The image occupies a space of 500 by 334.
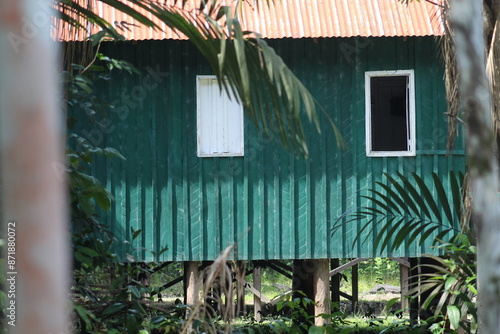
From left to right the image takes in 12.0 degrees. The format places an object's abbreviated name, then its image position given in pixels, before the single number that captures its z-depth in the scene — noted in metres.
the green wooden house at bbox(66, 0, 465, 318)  31.29
